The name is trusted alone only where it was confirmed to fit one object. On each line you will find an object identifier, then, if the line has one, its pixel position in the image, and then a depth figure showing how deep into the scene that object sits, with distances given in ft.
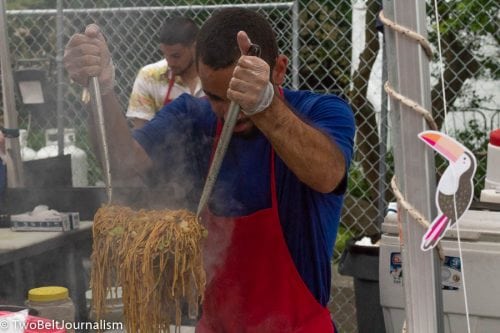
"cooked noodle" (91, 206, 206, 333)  13.07
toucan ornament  10.75
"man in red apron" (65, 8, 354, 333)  13.56
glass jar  16.07
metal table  21.39
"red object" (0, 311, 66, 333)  12.03
